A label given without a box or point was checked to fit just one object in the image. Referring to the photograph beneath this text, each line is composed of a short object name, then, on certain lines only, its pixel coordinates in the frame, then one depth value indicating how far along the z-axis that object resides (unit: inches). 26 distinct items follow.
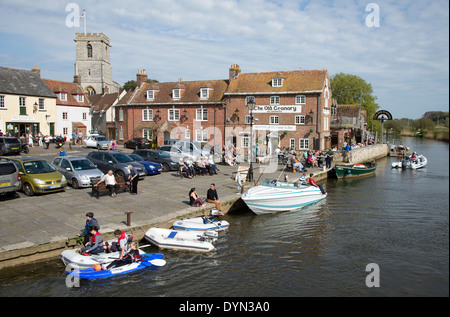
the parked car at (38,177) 647.8
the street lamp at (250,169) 873.3
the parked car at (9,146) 1117.1
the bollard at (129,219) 510.9
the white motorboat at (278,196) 701.3
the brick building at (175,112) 1609.3
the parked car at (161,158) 1002.1
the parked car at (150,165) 931.3
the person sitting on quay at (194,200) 644.7
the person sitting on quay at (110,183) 667.4
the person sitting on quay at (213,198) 663.8
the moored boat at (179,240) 499.8
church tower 3021.7
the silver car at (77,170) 719.7
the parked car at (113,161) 826.2
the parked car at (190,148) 1138.6
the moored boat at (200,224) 551.8
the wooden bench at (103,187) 658.2
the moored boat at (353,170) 1208.2
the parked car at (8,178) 596.1
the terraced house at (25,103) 1481.3
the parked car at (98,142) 1441.9
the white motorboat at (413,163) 1510.8
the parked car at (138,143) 1482.5
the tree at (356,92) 2554.1
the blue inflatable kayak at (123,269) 403.2
